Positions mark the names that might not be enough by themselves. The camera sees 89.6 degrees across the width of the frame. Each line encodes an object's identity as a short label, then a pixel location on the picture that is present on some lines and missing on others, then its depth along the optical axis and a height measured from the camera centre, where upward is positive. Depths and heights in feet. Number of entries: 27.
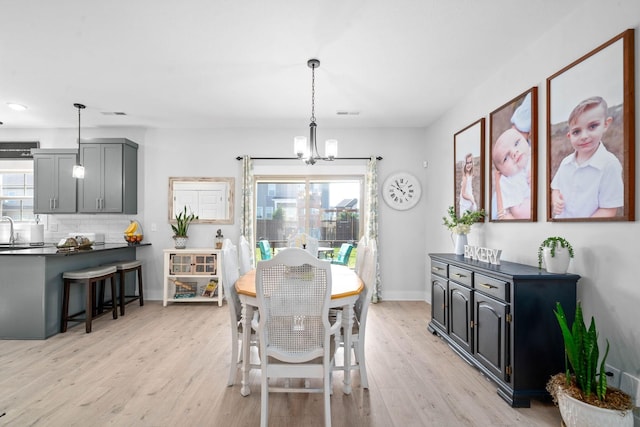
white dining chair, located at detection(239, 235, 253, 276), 9.91 -1.26
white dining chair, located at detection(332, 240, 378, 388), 7.86 -2.73
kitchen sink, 15.11 -1.45
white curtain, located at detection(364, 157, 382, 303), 16.44 +0.52
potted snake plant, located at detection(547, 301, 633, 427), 5.34 -3.09
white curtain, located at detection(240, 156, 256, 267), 16.40 +0.70
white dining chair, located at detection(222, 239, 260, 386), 7.76 -2.14
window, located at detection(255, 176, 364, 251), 17.22 +0.49
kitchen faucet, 15.80 -1.03
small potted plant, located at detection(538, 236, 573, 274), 7.18 -0.83
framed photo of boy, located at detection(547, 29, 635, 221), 6.17 +1.74
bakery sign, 8.83 -1.08
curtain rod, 16.82 +3.09
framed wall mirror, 16.90 +1.03
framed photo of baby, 8.73 +1.75
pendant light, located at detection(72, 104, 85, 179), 13.49 +1.95
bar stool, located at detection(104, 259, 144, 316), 14.06 -2.64
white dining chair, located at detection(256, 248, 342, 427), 5.98 -1.96
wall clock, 16.89 +1.38
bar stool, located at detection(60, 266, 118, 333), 11.77 -2.49
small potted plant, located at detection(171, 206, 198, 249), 15.92 -0.57
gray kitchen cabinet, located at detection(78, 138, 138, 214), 15.76 +1.98
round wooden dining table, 7.03 -2.11
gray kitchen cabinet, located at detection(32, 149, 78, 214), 15.85 +1.74
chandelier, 9.86 +2.17
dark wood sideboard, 7.04 -2.50
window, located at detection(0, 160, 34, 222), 17.16 +1.50
